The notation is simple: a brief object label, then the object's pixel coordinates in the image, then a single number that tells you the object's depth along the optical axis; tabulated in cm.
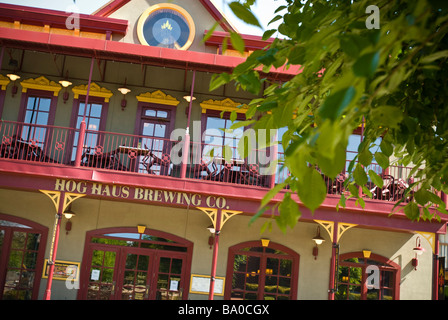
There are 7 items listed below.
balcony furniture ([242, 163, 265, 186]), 1097
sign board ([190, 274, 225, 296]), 1180
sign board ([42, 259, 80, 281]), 1162
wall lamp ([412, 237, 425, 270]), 1206
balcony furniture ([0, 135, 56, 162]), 1051
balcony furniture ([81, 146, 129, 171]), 1068
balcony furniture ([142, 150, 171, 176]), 1088
